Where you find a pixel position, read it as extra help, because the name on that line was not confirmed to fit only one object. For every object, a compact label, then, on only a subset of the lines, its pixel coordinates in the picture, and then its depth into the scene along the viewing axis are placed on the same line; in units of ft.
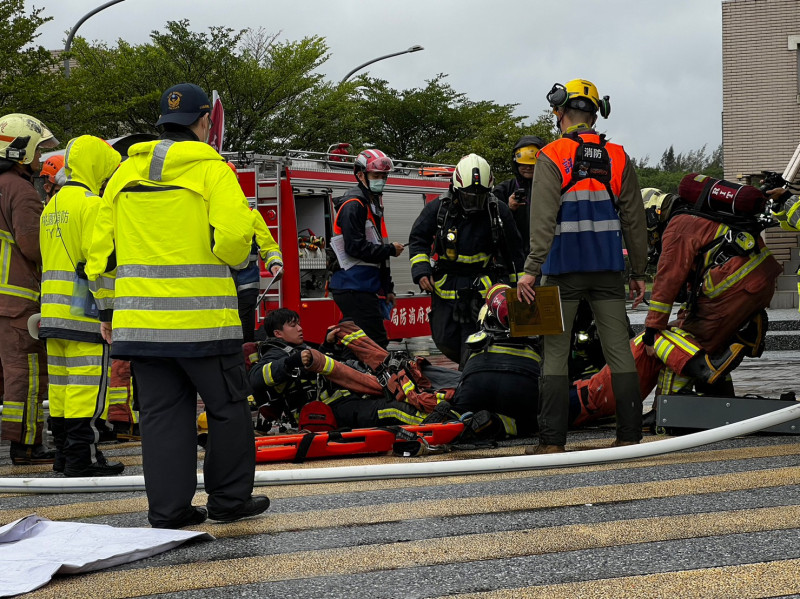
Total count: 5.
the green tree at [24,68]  69.05
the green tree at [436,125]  124.16
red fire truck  44.27
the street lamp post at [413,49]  98.78
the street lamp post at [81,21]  71.08
